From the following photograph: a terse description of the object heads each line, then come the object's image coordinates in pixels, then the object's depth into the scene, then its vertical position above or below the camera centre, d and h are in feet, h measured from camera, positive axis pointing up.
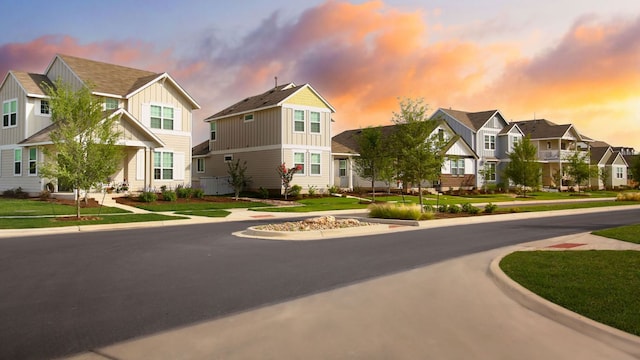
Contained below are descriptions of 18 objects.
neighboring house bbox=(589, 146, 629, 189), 237.45 +8.02
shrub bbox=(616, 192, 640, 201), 126.41 -4.08
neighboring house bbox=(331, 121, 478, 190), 146.00 +6.05
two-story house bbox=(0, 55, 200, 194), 98.68 +13.64
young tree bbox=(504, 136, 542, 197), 152.87 +4.88
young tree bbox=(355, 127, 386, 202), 117.39 +7.67
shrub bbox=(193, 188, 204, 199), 104.42 -2.04
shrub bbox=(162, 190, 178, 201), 95.20 -2.20
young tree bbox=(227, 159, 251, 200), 114.42 +1.83
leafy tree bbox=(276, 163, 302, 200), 113.91 +2.27
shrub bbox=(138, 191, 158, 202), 91.61 -2.27
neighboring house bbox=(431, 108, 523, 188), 181.68 +17.82
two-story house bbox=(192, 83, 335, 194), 119.44 +11.93
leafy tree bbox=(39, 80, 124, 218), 68.44 +6.10
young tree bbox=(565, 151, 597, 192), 172.24 +4.20
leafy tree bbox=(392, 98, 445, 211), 79.20 +5.57
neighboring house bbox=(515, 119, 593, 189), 198.90 +16.43
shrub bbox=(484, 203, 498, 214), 78.80 -4.31
